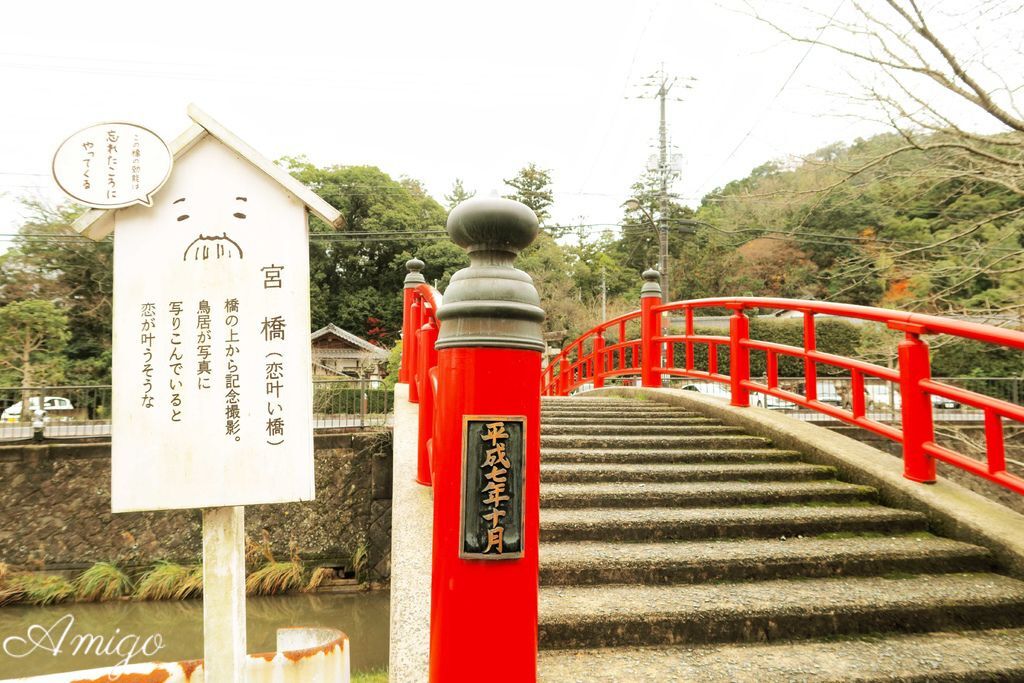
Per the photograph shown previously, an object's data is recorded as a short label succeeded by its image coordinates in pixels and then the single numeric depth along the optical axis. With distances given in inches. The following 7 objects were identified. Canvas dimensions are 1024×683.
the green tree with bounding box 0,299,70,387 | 620.1
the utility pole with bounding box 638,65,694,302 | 685.3
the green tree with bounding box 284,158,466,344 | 1083.3
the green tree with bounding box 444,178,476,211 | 1312.0
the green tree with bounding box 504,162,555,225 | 1330.0
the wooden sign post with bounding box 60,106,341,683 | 68.5
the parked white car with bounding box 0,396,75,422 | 598.9
